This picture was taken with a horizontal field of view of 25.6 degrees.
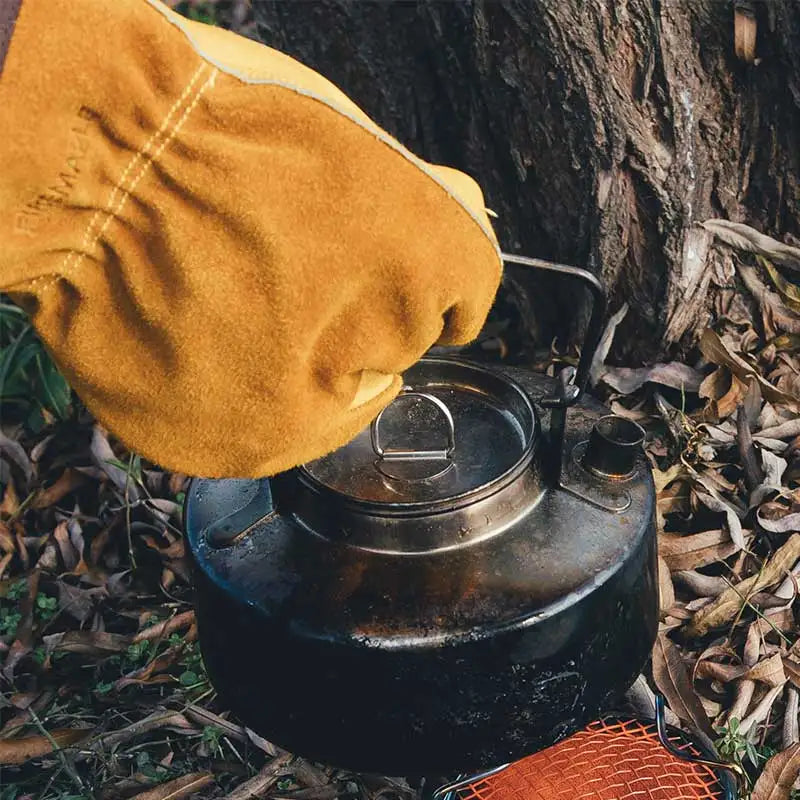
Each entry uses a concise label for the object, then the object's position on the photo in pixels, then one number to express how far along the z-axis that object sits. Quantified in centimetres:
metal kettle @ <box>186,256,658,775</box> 55
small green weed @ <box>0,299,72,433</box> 84
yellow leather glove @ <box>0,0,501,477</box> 47
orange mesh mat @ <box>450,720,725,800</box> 64
